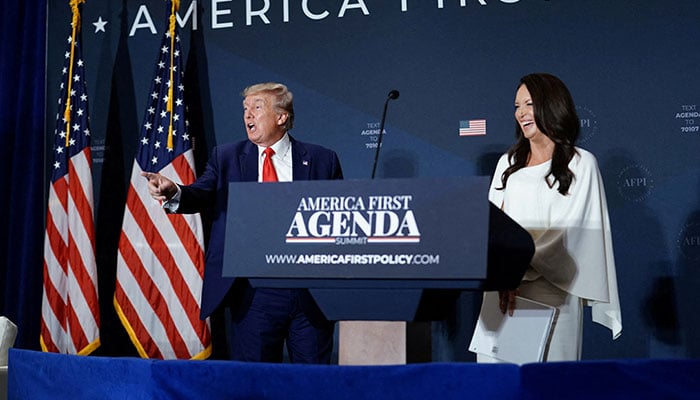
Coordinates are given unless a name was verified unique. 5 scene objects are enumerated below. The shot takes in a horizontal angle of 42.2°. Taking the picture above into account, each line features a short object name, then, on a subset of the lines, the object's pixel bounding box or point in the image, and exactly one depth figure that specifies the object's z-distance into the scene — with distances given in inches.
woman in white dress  114.8
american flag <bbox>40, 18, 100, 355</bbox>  203.9
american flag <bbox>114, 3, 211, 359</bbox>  198.5
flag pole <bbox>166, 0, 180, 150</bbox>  199.9
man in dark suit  133.6
